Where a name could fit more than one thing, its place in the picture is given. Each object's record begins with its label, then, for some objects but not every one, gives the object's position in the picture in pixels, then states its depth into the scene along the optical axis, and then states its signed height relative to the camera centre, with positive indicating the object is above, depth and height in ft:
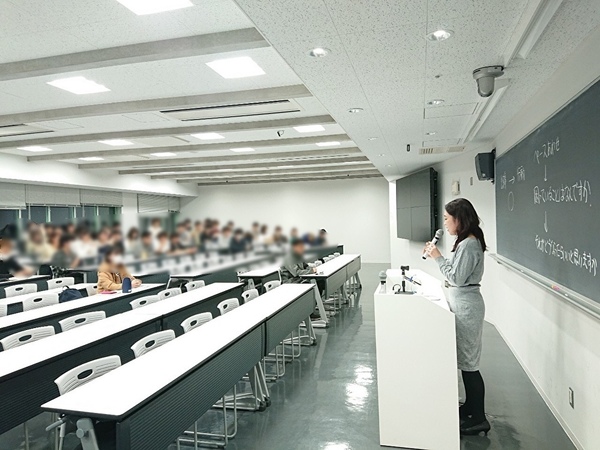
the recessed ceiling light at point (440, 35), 7.53 +3.16
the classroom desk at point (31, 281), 22.61 -3.33
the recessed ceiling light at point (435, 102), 12.09 +3.12
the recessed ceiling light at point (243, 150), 26.16 +4.25
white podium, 8.90 -3.53
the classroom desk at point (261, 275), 22.57 -3.30
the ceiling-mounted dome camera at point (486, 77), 9.45 +2.98
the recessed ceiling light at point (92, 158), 28.17 +4.32
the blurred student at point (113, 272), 17.70 -2.31
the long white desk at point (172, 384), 6.20 -2.83
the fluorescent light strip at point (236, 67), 12.14 +4.42
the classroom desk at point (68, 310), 12.51 -3.04
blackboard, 7.64 +0.16
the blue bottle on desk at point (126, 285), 17.34 -2.72
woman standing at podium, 9.41 -2.08
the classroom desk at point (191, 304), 13.39 -3.06
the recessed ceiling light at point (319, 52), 8.34 +3.24
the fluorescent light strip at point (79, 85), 13.69 +4.55
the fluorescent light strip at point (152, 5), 8.83 +4.53
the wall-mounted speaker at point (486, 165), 17.44 +1.74
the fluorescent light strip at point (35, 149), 24.36 +4.48
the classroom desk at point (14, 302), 16.11 -3.07
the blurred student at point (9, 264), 25.31 -2.51
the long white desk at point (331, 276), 20.31 -3.46
